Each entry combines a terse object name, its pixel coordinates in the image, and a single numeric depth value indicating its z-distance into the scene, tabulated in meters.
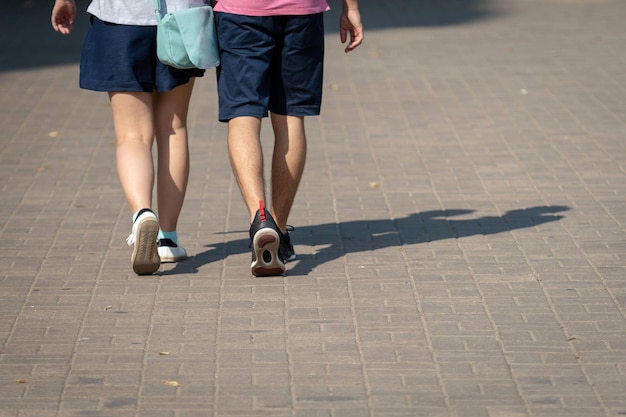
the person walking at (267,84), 11.45
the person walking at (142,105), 11.42
